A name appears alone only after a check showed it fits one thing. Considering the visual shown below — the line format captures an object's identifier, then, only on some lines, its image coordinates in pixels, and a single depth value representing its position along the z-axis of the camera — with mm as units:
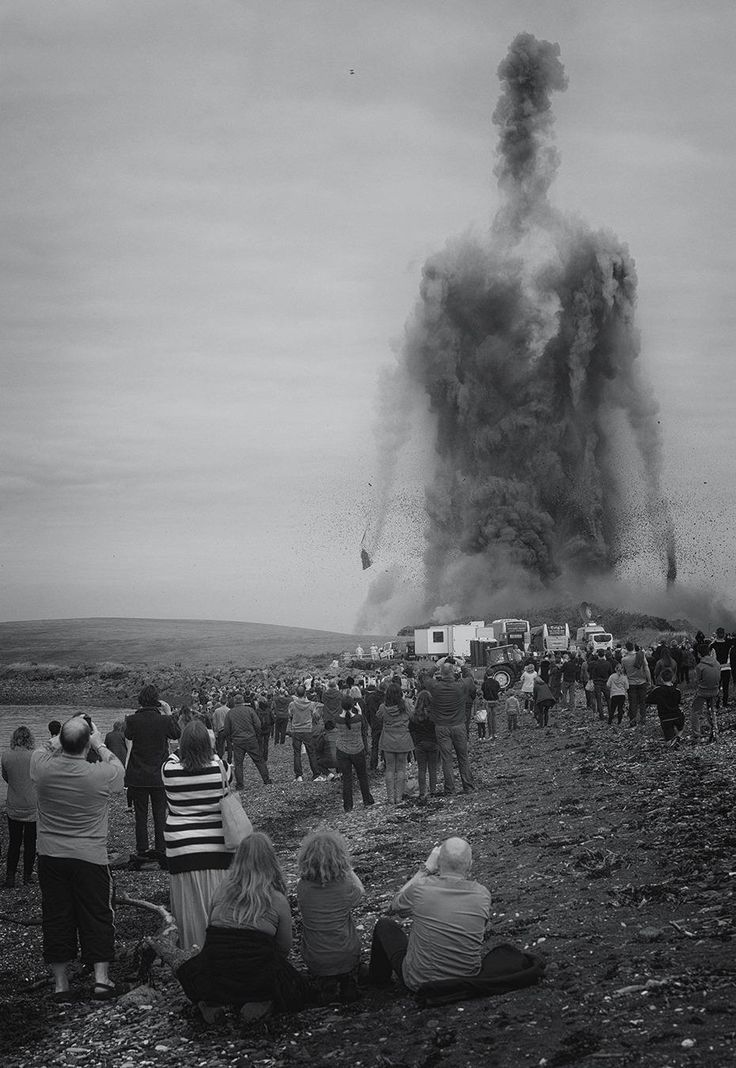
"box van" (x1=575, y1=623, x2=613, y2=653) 56094
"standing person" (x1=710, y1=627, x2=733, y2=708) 26612
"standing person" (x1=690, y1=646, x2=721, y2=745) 20719
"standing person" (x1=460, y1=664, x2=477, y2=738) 19953
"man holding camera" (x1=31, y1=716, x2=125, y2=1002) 8578
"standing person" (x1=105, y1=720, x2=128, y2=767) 18897
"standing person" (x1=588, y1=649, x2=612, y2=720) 29797
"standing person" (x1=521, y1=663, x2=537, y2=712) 34131
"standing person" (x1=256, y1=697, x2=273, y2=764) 31227
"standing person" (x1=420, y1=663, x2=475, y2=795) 18094
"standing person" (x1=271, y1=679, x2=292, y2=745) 33688
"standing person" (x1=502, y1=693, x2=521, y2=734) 31109
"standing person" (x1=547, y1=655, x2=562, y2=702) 35938
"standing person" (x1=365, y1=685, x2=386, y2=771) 24234
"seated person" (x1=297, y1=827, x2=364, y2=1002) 8109
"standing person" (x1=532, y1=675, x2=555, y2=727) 30438
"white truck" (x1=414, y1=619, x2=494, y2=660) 62219
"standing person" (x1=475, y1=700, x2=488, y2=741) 31256
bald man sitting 7629
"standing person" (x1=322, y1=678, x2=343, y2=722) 21766
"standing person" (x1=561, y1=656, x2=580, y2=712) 34562
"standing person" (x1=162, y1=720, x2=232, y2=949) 8617
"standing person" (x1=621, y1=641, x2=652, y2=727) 25141
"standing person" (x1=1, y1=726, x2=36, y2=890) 13539
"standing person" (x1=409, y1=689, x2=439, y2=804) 18719
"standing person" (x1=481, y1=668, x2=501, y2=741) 30703
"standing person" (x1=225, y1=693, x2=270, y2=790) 21156
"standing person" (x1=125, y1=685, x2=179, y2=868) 13727
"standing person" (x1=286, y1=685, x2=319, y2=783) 23359
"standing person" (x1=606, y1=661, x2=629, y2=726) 26484
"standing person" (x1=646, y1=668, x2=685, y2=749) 20594
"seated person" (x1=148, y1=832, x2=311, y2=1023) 7602
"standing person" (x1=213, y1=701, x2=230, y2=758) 23770
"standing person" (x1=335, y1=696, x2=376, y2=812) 18062
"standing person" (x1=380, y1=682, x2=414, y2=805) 18016
